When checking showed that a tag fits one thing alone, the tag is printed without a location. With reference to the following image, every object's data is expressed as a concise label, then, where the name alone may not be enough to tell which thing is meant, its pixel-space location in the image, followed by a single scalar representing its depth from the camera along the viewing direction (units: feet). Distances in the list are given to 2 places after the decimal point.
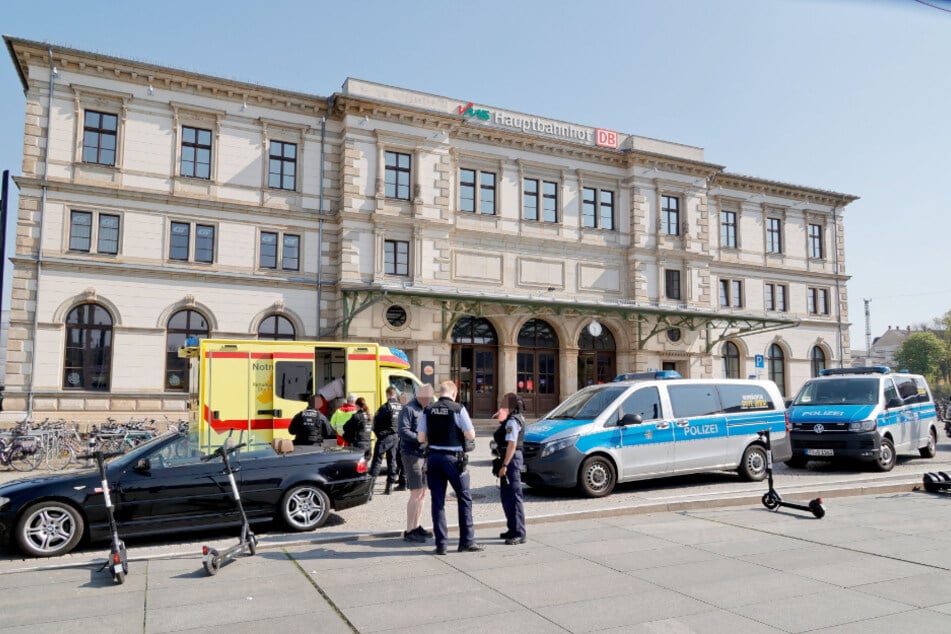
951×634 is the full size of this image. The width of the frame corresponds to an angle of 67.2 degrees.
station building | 73.41
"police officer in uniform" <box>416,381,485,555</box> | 24.95
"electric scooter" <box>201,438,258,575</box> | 22.11
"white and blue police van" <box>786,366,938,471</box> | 46.21
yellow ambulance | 49.49
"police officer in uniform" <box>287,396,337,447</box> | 36.86
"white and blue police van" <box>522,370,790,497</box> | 36.35
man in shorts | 27.14
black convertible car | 25.46
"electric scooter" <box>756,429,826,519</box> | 30.19
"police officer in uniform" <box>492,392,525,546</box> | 26.17
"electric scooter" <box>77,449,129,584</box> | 21.38
